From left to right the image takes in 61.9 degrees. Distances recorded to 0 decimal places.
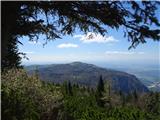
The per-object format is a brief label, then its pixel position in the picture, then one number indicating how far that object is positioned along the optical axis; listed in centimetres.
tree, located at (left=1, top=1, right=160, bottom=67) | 348
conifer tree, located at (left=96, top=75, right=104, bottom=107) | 2777
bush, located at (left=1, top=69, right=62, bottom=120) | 489
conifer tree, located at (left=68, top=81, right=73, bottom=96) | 3335
